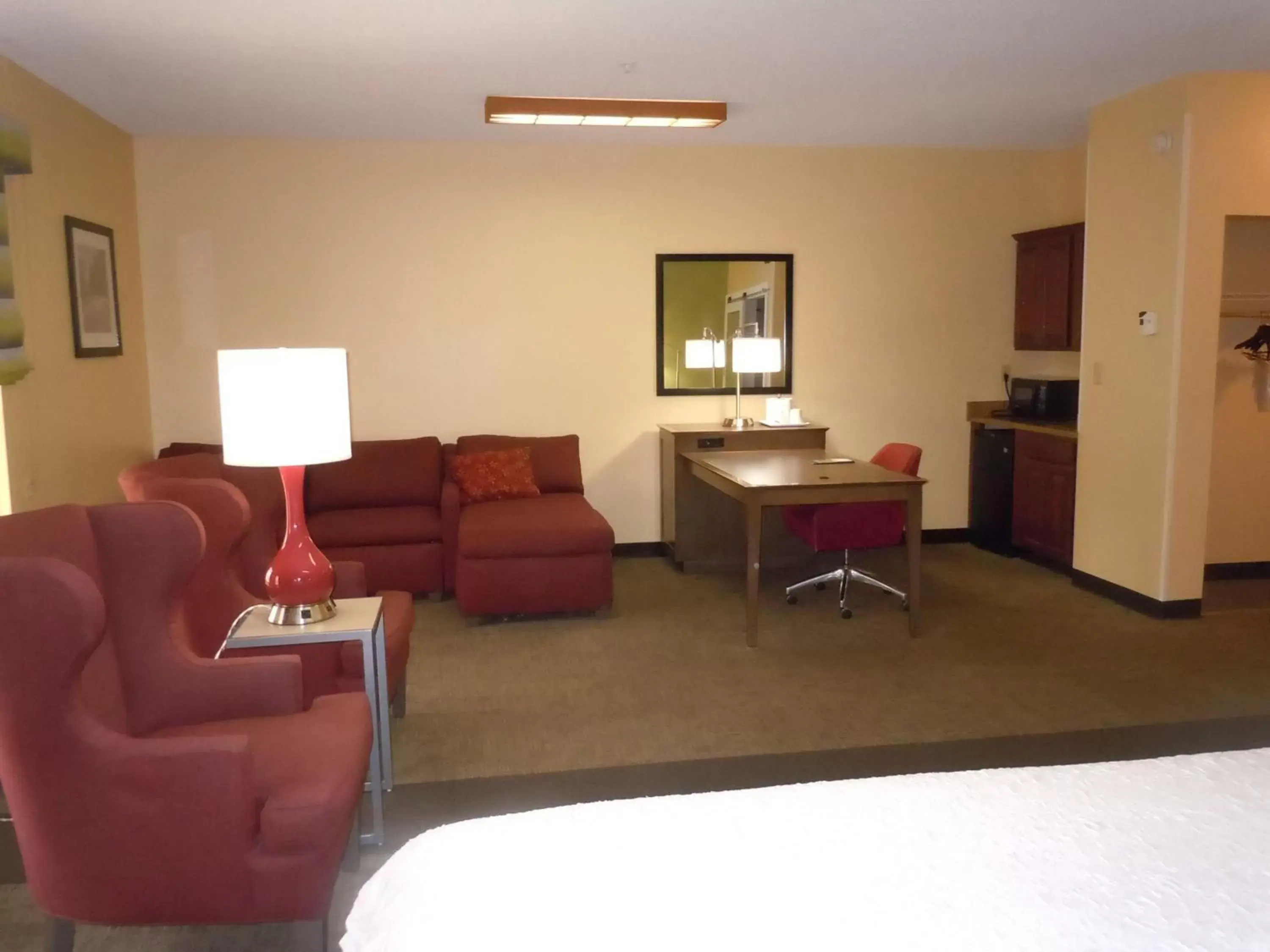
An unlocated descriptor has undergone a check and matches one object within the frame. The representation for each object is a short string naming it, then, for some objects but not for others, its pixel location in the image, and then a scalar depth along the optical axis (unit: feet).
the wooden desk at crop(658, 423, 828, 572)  19.54
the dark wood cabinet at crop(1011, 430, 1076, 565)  18.60
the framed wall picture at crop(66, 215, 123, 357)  15.55
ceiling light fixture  16.15
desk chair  16.34
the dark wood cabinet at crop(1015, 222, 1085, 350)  19.49
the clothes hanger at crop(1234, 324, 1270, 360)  17.56
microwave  19.94
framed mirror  20.63
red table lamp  8.65
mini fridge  20.54
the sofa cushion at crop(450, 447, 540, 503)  18.54
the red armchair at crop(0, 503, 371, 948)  6.30
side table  8.99
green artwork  12.57
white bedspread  4.24
